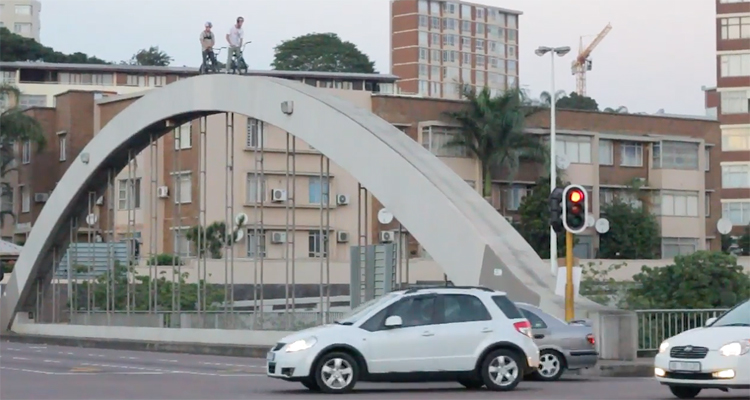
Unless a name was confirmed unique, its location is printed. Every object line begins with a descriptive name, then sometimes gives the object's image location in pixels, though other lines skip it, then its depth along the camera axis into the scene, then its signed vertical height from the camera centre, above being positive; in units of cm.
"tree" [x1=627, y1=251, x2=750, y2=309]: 3300 -109
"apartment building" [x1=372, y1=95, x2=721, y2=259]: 7300 +416
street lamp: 4742 +403
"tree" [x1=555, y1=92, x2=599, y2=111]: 13100 +1298
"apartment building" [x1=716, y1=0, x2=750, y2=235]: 8200 +811
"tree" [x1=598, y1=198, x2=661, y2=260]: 7388 +25
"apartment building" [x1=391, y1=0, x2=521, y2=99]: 16438 +2387
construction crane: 15535 +2059
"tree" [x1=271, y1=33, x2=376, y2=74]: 13488 +1778
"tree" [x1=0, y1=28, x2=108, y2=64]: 12356 +1687
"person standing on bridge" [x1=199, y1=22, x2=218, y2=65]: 3937 +545
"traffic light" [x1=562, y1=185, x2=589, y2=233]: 2461 +52
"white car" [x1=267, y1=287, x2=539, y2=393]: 1881 -144
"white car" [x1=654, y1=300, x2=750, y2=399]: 1711 -147
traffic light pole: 2495 -82
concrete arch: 2856 +165
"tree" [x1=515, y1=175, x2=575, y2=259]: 7188 +90
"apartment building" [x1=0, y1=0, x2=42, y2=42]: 16250 +2587
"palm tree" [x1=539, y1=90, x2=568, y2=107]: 9251 +964
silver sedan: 2262 -171
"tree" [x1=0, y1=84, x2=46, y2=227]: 7569 +577
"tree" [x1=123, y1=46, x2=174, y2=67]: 13450 +1740
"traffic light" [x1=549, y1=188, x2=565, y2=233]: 2494 +53
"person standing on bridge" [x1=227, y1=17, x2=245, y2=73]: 3738 +540
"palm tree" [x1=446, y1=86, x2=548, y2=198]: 7250 +550
